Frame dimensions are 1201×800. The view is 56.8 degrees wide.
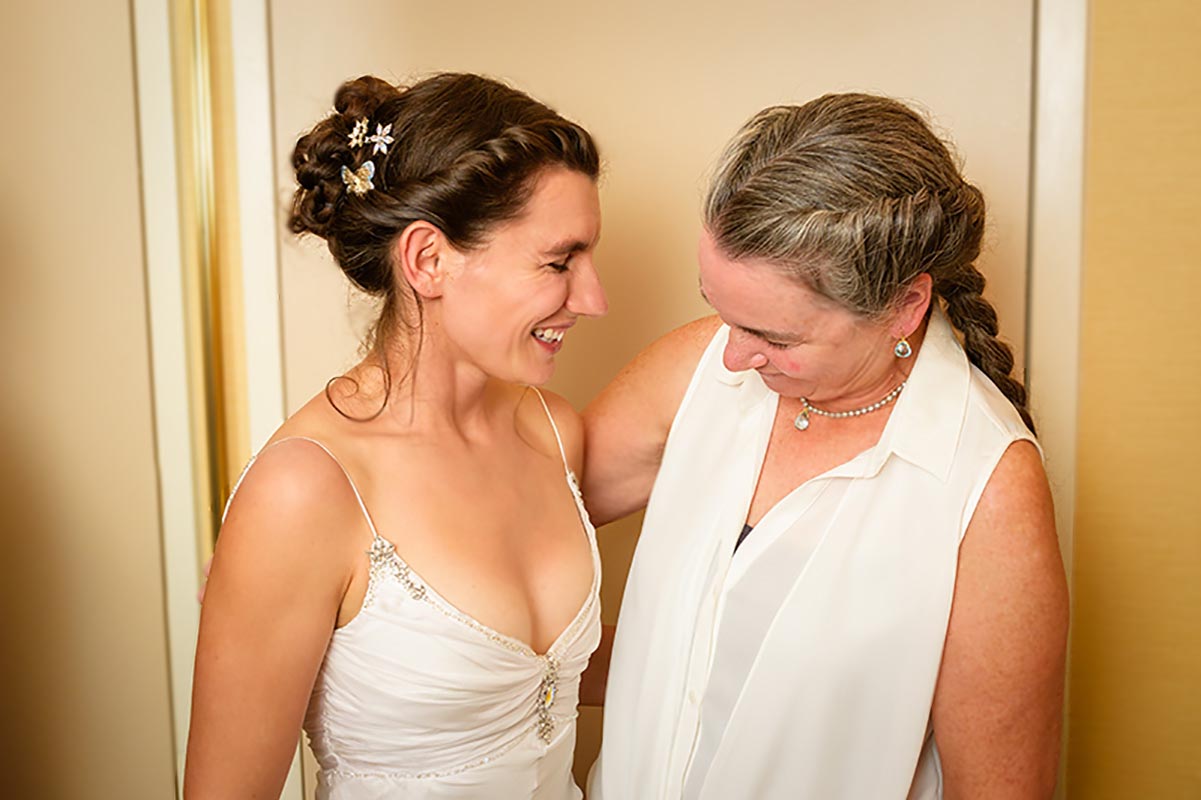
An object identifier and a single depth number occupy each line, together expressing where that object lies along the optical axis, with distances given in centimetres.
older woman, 129
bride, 133
